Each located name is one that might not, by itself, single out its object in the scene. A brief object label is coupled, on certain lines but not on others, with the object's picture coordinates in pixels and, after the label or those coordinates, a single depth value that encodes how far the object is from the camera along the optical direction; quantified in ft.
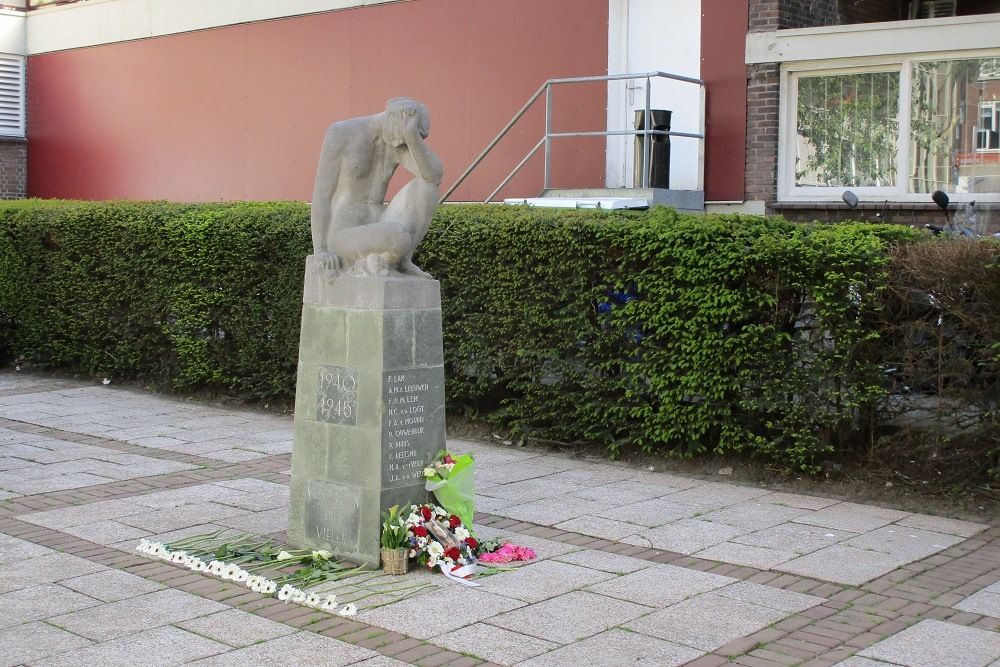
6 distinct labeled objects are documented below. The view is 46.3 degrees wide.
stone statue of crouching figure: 20.24
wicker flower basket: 19.48
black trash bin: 45.29
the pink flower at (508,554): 20.25
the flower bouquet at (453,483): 20.35
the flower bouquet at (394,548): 19.49
